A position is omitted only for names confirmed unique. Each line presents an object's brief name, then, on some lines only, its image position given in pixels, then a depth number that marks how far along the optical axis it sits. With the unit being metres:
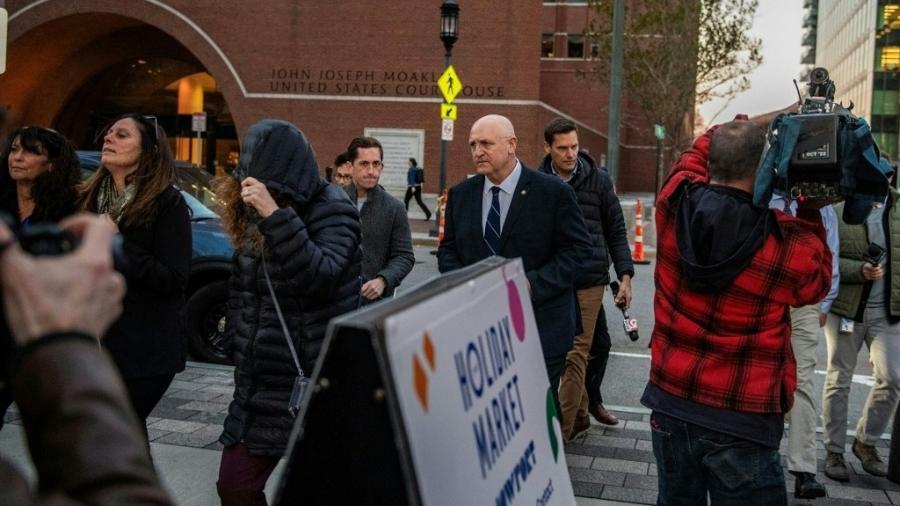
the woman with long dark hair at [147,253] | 3.85
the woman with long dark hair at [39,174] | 4.36
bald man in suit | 4.68
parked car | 8.13
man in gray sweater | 6.09
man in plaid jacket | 3.05
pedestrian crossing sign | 20.30
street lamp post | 19.78
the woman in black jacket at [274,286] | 3.38
